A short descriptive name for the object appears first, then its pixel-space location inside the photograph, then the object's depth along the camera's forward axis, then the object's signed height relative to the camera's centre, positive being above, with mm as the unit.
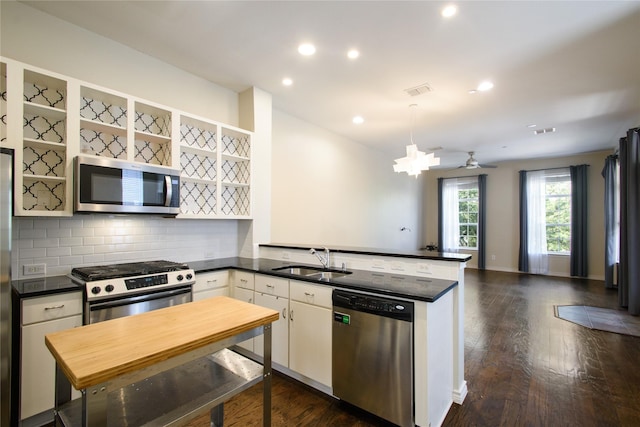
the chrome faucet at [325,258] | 2896 -424
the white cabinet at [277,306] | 2531 -814
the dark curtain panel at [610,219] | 5578 -39
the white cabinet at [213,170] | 3094 +531
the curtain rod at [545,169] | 7072 +1203
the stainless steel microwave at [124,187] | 2154 +233
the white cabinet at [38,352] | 1819 -867
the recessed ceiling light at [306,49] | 2676 +1574
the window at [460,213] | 8478 +106
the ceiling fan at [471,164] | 6264 +1135
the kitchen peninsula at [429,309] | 1820 -640
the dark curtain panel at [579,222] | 6758 -120
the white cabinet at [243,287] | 2824 -712
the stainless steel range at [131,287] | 2053 -550
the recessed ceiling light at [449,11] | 2160 +1558
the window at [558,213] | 7102 +95
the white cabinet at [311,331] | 2248 -928
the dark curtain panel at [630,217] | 4035 +0
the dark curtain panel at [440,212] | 8844 +137
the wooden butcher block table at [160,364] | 978 -553
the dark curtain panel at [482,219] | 8125 -66
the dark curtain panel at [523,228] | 7457 -290
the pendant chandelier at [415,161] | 3779 +721
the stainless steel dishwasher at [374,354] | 1846 -933
